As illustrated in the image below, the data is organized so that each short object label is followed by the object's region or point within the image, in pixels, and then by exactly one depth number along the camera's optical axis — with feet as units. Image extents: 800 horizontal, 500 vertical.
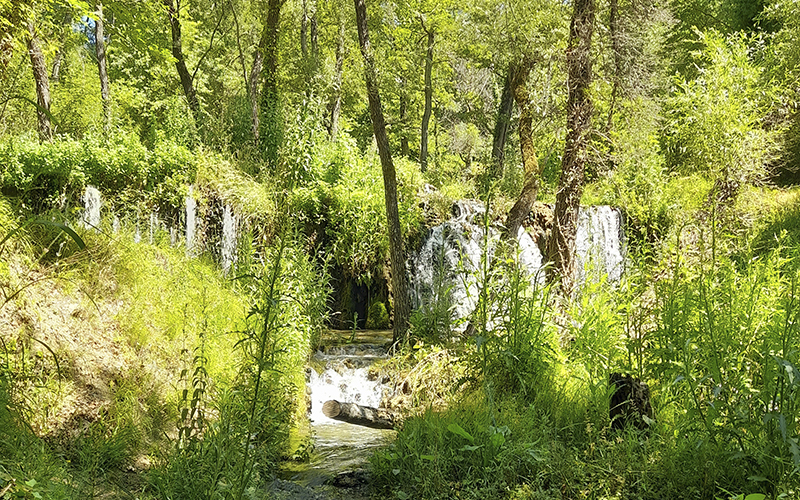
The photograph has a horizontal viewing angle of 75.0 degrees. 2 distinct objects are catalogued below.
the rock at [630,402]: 11.67
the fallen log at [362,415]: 18.16
